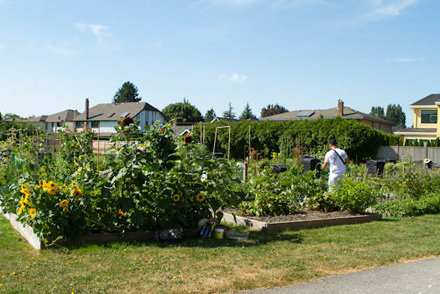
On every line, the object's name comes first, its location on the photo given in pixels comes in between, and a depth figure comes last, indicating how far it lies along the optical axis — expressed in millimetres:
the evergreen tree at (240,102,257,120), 82312
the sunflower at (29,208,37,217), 5315
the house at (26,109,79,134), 70250
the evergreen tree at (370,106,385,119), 140875
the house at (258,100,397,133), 43562
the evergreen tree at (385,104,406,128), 136850
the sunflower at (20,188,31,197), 5350
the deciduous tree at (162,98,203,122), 76438
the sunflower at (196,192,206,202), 6102
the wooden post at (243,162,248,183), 11197
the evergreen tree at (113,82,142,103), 101125
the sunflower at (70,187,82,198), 5430
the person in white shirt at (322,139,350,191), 8945
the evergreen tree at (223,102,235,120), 91038
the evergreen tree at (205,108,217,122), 79225
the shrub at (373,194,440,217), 9016
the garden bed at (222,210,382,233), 6961
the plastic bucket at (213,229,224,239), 6242
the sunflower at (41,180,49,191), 5341
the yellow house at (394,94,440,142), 37156
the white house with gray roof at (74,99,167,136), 58741
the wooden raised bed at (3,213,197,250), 5488
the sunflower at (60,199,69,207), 5307
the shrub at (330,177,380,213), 8000
